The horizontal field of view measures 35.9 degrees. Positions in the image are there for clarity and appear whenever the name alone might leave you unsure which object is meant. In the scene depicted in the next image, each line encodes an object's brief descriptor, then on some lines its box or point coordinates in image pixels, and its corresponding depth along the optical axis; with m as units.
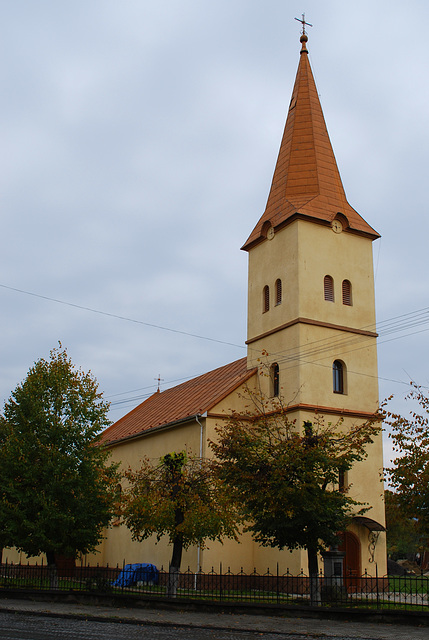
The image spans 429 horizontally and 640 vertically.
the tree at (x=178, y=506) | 18.55
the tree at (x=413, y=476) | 17.77
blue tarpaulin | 25.75
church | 26.08
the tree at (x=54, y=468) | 22.00
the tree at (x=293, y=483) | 16.70
